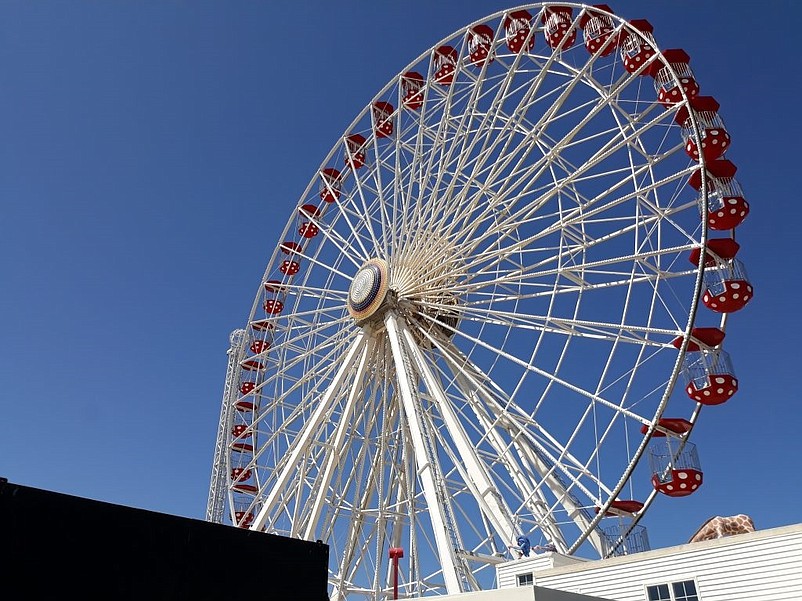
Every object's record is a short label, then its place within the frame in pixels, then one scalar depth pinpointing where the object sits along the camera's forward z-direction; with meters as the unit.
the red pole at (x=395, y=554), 13.31
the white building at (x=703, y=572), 11.20
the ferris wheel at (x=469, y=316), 15.97
